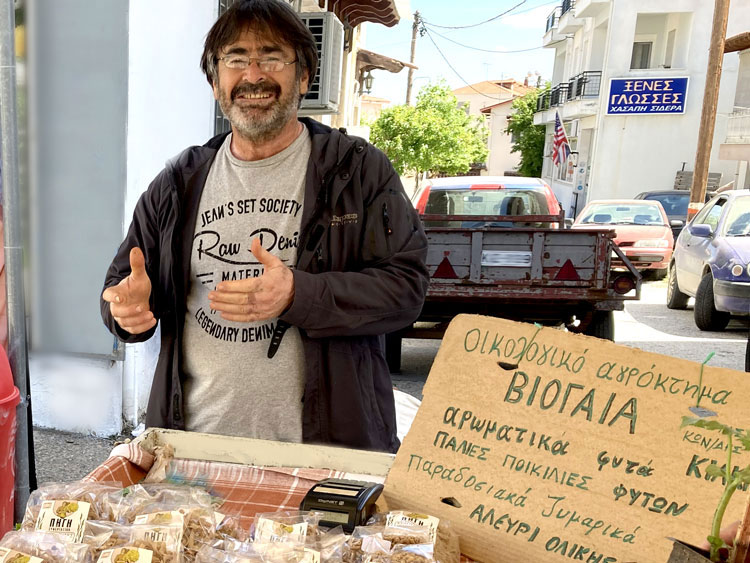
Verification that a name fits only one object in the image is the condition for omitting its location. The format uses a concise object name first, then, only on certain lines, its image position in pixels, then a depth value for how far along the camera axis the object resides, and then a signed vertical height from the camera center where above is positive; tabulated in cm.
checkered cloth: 143 -69
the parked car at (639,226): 1291 -81
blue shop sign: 2497 +318
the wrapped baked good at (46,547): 108 -62
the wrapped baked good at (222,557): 110 -63
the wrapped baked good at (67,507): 114 -61
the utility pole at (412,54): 3608 +604
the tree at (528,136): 3938 +227
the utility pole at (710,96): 1538 +203
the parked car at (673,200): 1838 -36
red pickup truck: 588 -85
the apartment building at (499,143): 5781 +264
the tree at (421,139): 2930 +127
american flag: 1728 +87
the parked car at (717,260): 809 -87
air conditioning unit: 596 +90
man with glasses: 190 -28
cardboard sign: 121 -49
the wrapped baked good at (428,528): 117 -60
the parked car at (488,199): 738 -26
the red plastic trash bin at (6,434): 222 -93
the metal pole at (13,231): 243 -31
